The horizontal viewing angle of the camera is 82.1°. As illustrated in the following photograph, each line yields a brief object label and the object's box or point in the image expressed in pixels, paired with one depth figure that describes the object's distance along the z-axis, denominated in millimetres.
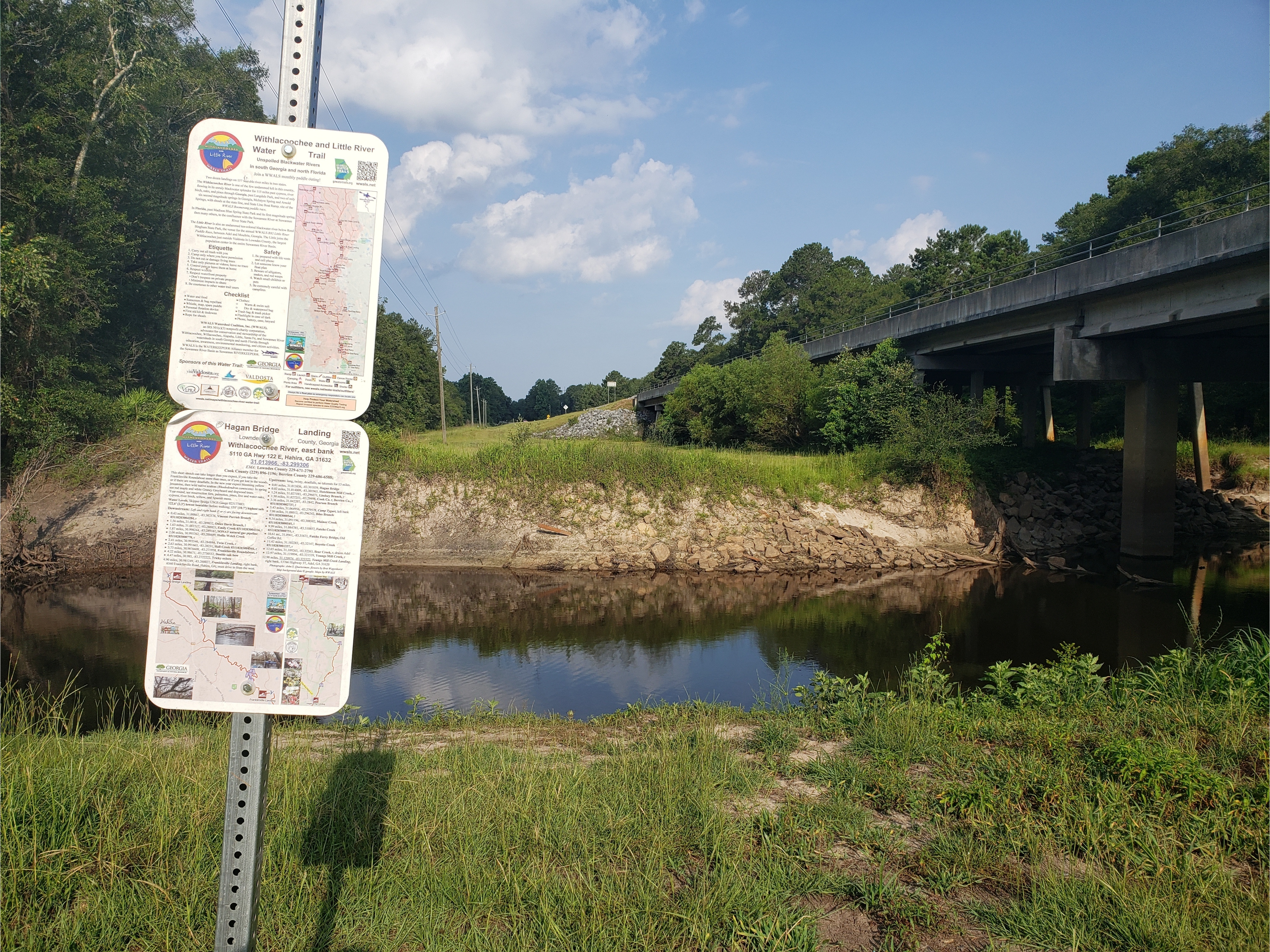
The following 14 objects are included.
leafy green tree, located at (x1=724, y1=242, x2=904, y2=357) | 71562
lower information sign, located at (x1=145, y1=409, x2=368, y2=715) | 2289
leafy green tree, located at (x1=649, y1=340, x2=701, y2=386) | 86875
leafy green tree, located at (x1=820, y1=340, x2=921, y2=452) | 29969
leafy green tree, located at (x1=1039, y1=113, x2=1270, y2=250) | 38188
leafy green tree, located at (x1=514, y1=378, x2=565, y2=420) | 173000
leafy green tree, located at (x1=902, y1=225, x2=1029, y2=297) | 56438
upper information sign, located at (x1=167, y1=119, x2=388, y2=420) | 2354
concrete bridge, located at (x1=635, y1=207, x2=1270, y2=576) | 16594
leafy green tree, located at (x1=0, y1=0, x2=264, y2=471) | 19828
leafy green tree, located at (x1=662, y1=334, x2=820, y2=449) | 35938
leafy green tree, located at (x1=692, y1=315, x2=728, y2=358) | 93438
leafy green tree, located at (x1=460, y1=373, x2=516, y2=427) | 150125
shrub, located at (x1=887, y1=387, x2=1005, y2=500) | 25797
